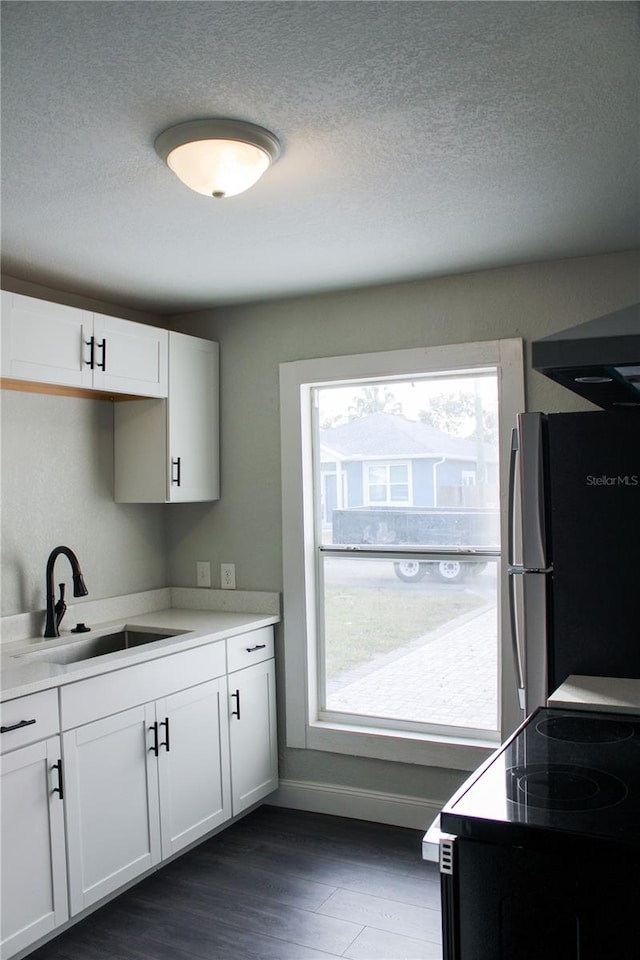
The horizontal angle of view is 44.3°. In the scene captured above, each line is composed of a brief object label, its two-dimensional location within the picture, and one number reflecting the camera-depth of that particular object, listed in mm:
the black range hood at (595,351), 1658
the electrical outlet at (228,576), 3889
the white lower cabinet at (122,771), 2420
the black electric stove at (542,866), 1192
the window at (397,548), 3363
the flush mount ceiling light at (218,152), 1934
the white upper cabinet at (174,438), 3580
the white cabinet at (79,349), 2834
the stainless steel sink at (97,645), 3115
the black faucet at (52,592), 3197
